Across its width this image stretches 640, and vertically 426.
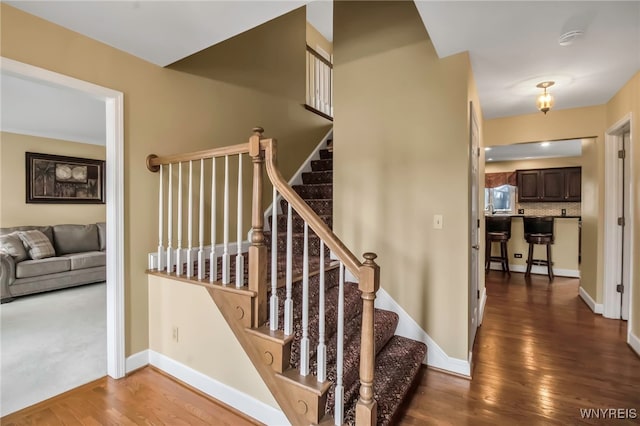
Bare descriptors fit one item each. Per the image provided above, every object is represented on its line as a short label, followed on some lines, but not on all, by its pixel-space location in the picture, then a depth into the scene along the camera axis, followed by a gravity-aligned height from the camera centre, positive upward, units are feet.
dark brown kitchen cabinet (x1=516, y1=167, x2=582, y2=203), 19.77 +1.57
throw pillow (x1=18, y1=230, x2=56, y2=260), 14.51 -1.72
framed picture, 16.39 +1.78
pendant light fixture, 9.37 +3.38
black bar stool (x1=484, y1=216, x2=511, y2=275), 18.44 -1.58
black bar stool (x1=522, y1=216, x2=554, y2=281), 17.20 -1.58
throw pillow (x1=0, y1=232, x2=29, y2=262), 13.70 -1.75
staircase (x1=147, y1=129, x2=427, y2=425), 4.78 -2.46
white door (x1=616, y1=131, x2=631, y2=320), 10.46 -0.67
